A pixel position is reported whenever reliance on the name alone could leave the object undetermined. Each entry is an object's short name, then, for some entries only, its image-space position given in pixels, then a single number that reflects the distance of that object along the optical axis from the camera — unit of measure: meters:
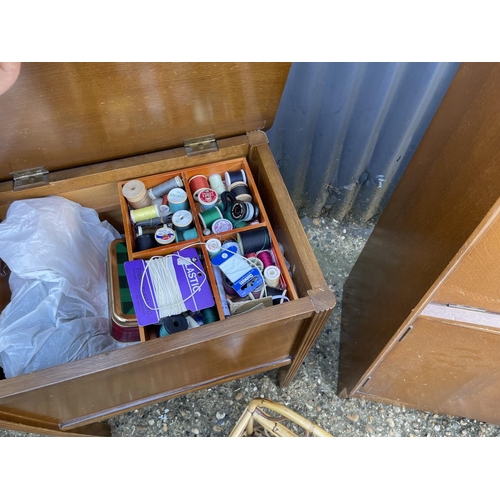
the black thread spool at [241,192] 1.16
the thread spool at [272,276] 1.04
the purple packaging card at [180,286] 0.97
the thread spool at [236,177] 1.17
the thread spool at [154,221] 1.13
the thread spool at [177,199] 1.12
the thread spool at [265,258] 1.09
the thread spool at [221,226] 1.11
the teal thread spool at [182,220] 1.11
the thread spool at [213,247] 1.06
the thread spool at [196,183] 1.16
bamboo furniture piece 1.07
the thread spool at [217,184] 1.18
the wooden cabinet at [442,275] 0.66
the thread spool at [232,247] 1.08
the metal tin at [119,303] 1.04
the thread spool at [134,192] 1.10
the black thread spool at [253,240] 1.08
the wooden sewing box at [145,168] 0.83
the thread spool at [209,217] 1.13
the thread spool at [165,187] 1.14
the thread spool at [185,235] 1.10
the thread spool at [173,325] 0.95
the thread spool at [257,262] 1.07
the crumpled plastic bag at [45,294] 0.99
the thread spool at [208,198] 1.13
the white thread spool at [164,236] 1.09
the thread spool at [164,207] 1.14
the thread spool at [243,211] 1.12
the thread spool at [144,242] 1.09
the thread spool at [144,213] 1.12
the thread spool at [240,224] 1.13
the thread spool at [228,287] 1.05
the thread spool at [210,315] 1.01
